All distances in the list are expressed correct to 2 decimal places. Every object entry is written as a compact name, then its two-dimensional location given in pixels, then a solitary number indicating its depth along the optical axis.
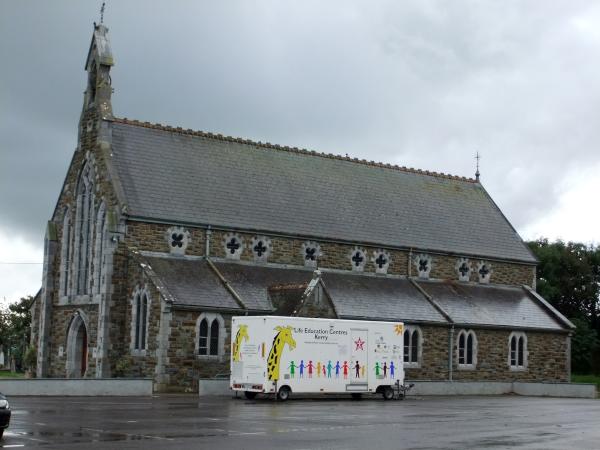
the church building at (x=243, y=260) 44.53
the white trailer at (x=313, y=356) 36.81
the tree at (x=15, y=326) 93.25
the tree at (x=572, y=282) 82.19
